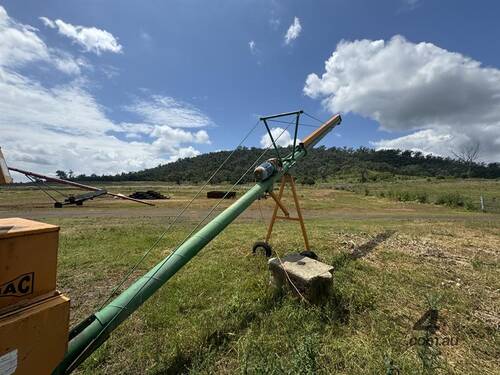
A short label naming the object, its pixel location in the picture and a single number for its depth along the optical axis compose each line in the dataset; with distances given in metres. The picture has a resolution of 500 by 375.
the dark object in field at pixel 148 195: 32.50
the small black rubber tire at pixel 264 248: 6.23
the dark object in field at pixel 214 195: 33.98
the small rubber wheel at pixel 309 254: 5.87
